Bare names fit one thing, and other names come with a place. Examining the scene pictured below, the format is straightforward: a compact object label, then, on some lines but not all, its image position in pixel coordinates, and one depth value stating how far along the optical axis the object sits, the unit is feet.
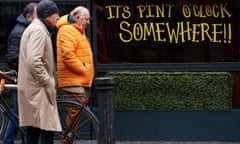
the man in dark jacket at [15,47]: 39.41
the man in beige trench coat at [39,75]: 32.40
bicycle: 37.01
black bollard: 32.06
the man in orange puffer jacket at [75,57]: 38.43
